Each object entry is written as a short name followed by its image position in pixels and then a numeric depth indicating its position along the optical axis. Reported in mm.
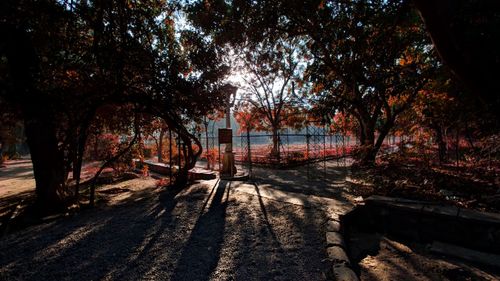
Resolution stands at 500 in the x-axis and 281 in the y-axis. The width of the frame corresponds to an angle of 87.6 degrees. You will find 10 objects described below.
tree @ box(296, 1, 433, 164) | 5790
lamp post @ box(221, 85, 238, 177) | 10820
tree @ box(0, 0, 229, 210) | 5414
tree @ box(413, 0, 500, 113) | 3426
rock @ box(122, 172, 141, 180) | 12343
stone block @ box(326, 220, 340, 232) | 4359
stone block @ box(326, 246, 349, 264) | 3309
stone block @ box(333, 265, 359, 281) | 2887
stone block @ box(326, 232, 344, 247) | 3808
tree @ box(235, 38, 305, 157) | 20000
